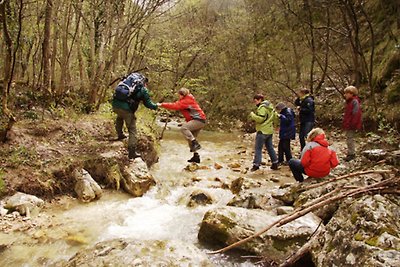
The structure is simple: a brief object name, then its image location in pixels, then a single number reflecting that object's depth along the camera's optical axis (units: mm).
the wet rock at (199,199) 7125
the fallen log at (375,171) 3142
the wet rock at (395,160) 4432
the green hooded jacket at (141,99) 7973
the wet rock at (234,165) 9999
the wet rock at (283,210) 5617
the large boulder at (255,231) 4727
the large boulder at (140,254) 4004
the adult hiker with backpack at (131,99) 7859
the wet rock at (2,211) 5623
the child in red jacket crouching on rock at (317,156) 6258
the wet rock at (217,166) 9938
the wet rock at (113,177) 7589
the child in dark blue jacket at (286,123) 8591
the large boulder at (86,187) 6816
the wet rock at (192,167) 9625
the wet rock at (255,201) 6289
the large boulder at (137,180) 7508
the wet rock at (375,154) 6550
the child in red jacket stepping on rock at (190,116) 8492
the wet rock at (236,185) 7742
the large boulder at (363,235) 3070
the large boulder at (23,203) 5789
